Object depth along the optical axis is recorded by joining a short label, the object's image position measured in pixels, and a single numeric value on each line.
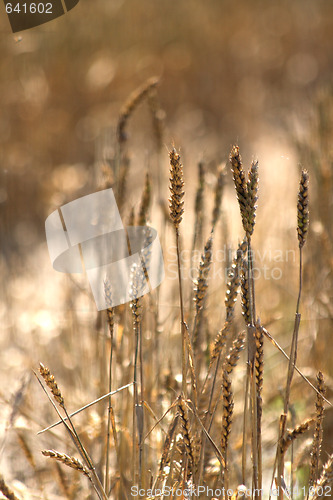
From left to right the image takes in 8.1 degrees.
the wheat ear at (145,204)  2.65
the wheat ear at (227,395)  2.38
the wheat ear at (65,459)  2.37
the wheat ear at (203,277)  2.44
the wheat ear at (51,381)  2.36
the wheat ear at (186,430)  2.38
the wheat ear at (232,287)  2.40
